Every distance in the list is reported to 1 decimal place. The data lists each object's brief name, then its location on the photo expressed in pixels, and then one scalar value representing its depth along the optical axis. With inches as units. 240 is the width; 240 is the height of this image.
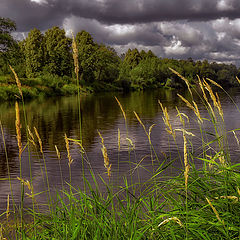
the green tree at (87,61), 2388.0
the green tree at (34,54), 2304.4
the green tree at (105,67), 2543.6
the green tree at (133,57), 4127.5
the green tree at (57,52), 2265.0
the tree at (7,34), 1756.9
